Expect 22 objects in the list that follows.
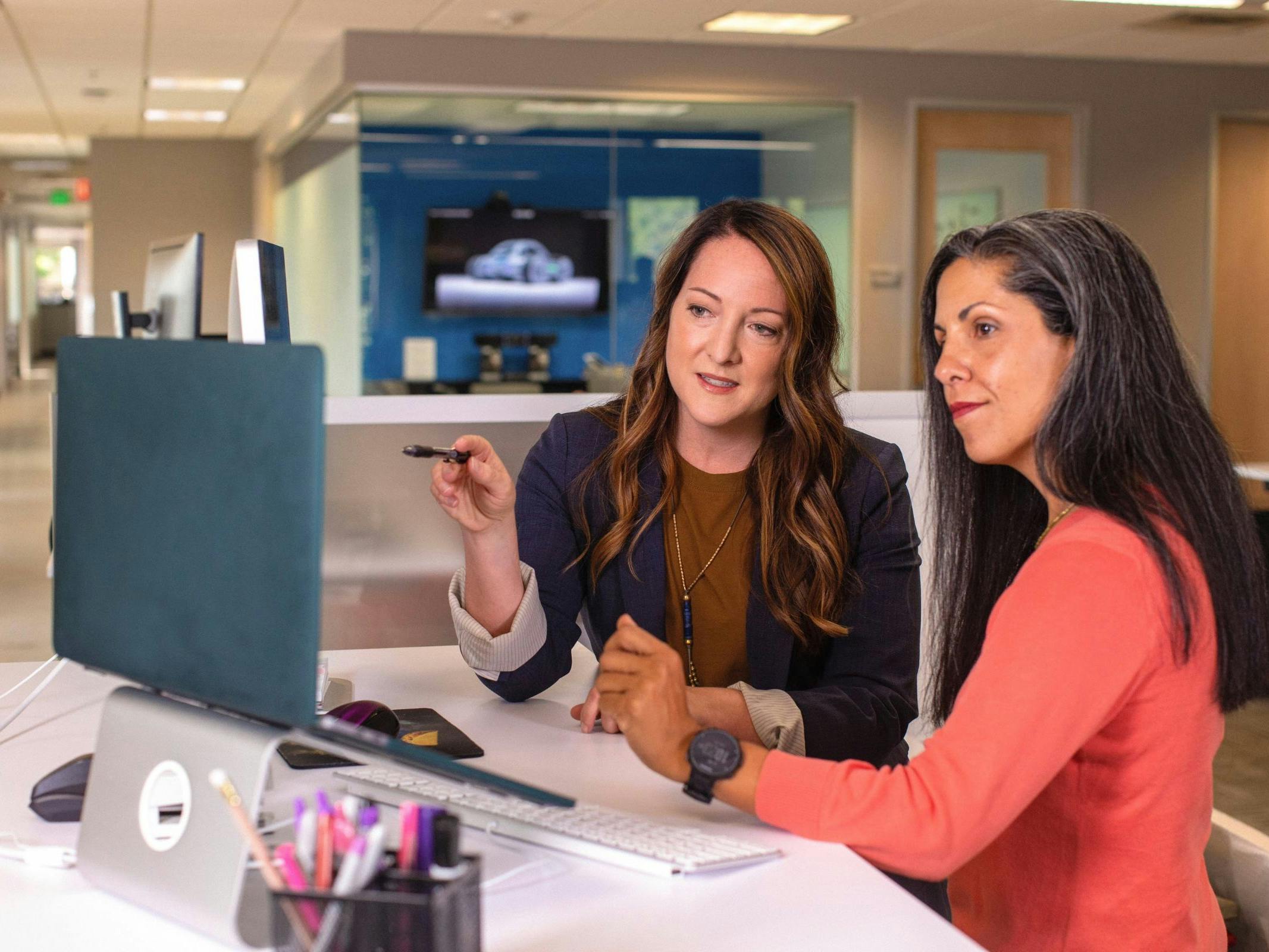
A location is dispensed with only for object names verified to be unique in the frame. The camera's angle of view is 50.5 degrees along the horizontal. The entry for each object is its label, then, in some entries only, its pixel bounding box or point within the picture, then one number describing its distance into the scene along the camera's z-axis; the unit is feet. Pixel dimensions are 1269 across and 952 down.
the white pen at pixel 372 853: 2.59
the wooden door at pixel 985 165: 25.77
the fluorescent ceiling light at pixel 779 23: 22.25
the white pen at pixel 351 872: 2.59
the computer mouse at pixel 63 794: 4.16
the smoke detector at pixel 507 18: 21.91
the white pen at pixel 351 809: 2.73
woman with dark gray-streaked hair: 3.65
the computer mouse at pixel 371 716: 4.81
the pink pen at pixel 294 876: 2.59
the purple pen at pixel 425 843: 2.69
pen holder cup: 2.54
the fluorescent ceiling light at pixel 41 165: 53.06
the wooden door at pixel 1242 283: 27.02
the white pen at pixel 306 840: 2.68
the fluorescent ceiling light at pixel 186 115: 37.73
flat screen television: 25.30
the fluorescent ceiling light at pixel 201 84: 31.40
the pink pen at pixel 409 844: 2.68
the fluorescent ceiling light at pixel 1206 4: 20.63
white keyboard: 3.80
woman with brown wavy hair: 5.90
